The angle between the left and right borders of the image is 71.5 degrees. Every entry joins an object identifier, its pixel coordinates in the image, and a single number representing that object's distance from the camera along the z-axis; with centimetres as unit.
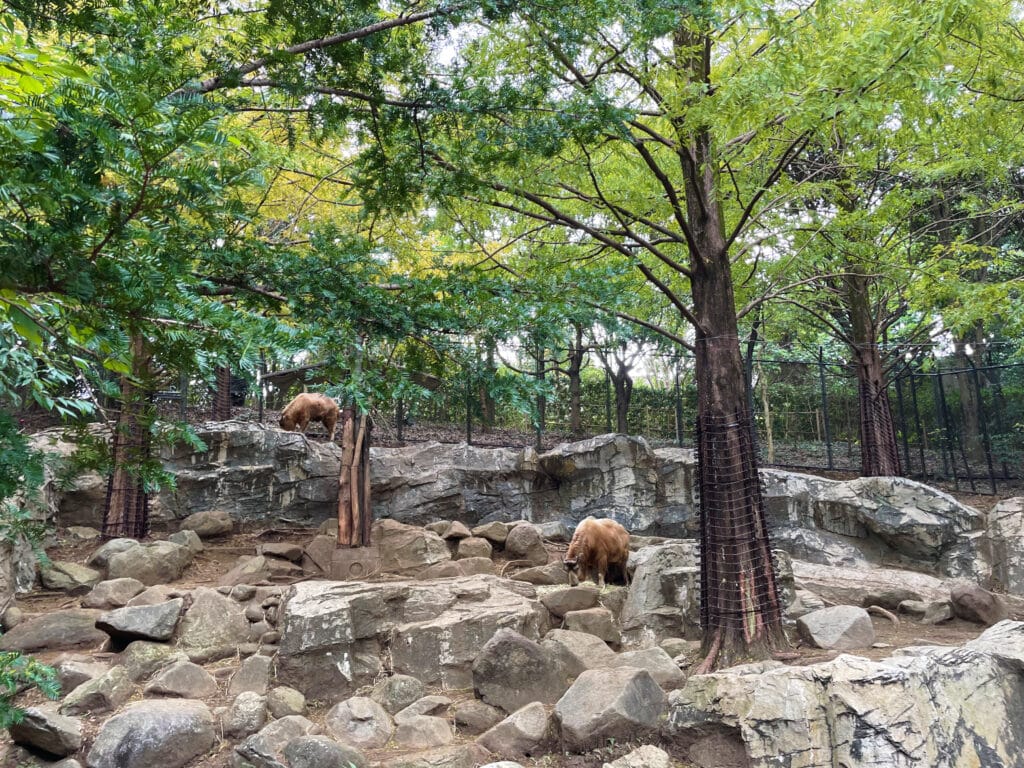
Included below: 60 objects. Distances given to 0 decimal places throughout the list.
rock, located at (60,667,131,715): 555
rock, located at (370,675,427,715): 582
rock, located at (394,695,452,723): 555
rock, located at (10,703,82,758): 483
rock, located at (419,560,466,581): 809
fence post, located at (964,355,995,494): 1177
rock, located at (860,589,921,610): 750
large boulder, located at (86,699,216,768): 482
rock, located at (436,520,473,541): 960
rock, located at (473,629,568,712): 561
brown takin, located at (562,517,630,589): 855
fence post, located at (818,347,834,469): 1315
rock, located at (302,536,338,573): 895
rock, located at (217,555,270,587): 816
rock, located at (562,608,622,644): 692
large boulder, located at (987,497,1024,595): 810
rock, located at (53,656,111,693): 579
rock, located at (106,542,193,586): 795
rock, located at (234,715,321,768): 471
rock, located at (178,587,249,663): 656
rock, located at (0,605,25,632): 668
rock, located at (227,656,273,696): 589
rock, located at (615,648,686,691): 549
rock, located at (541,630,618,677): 597
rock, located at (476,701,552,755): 482
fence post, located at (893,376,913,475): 1252
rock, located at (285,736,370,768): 463
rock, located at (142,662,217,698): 582
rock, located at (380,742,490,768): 462
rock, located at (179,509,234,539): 984
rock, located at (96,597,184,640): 642
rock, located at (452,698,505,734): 535
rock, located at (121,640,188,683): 609
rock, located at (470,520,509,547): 974
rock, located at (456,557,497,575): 843
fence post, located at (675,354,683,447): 1363
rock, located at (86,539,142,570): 822
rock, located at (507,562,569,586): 846
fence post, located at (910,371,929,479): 1255
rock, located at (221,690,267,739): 526
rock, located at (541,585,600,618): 733
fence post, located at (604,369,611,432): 1408
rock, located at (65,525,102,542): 955
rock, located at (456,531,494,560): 922
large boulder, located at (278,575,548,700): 609
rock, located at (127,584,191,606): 693
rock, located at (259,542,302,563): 897
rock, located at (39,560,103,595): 776
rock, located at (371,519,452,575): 884
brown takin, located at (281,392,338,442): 1178
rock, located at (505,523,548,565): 938
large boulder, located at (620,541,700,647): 684
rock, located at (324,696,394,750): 525
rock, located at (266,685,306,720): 559
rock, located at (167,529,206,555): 890
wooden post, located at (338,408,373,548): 909
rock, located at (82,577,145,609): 723
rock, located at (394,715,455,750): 518
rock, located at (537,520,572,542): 1071
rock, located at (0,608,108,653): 645
